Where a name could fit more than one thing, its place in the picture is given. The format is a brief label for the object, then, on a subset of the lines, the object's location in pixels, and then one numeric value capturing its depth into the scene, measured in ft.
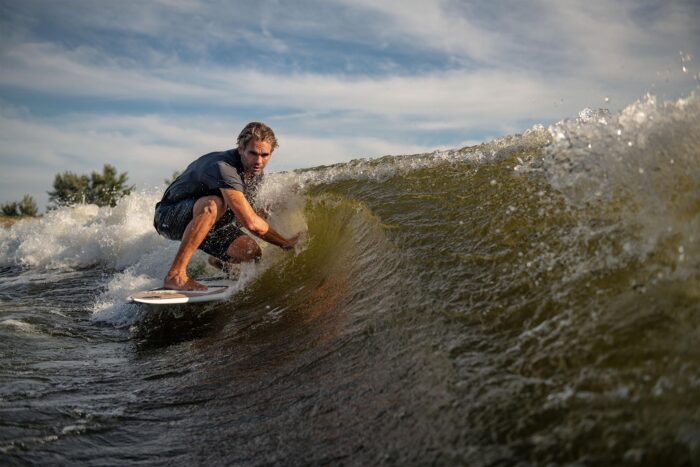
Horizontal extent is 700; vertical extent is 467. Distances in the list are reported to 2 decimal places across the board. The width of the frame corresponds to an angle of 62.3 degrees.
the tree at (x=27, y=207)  109.81
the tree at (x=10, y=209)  107.96
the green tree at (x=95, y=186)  126.62
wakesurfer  17.60
